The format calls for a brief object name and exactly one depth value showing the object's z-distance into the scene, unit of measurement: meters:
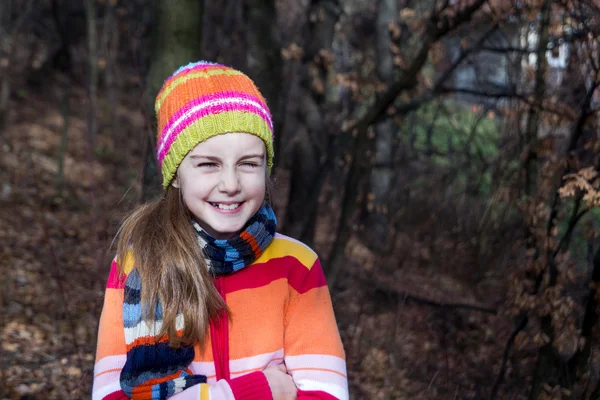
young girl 1.78
